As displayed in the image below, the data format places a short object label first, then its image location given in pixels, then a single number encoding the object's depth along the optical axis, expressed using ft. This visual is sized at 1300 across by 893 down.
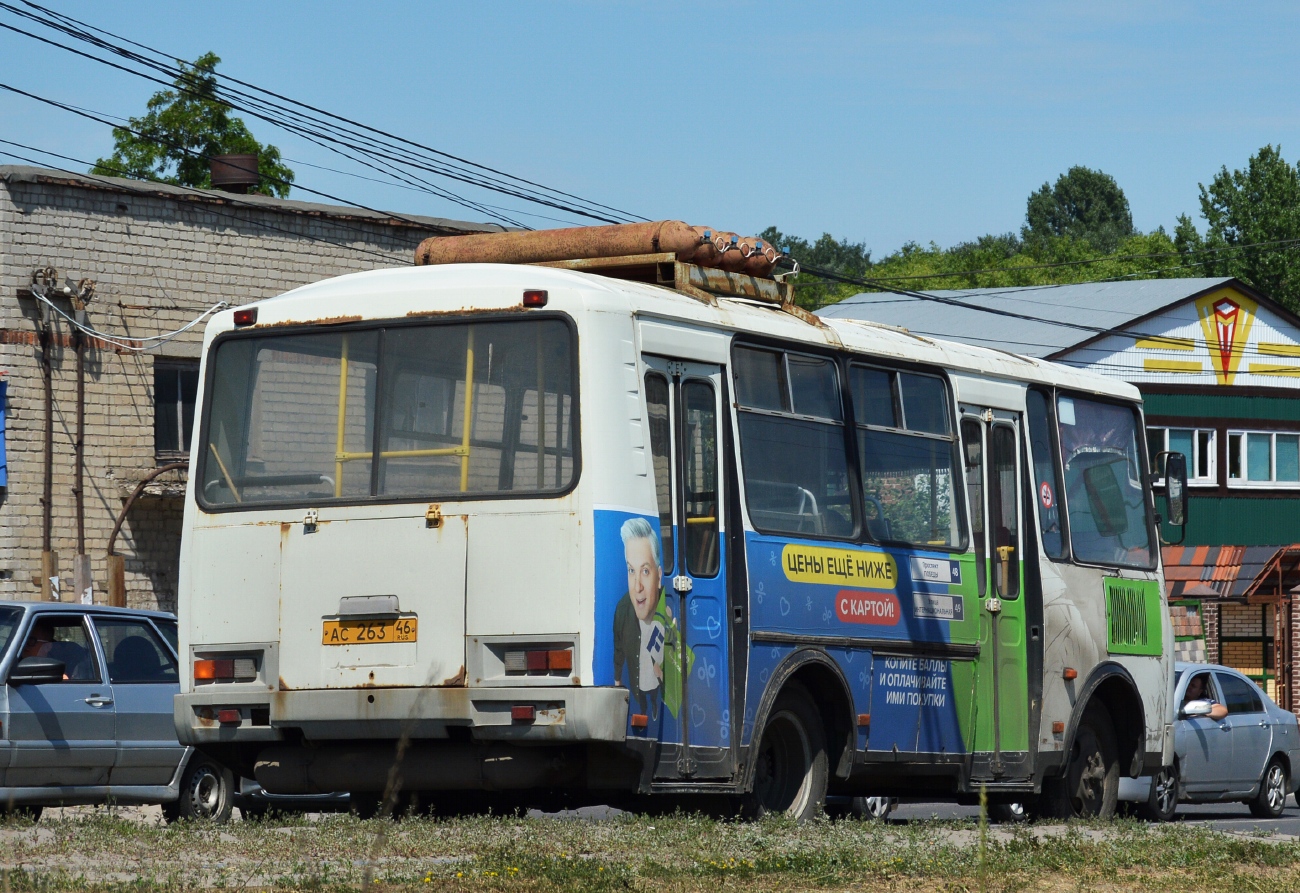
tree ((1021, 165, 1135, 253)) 410.93
